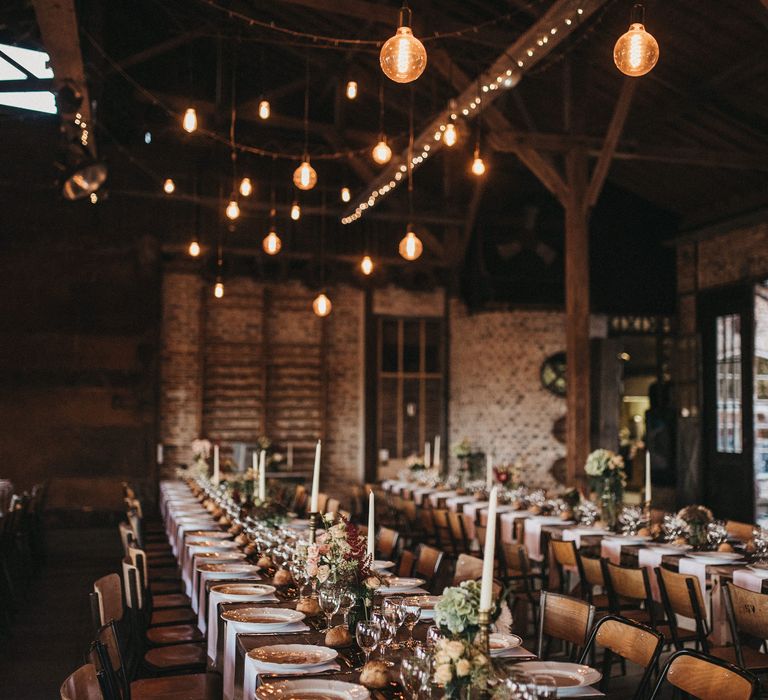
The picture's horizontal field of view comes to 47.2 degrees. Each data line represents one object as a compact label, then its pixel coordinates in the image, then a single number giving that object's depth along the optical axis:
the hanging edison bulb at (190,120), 7.71
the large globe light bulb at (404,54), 4.82
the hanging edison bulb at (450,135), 7.56
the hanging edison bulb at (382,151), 7.21
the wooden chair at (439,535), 8.63
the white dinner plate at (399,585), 4.58
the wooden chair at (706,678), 2.97
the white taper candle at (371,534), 3.82
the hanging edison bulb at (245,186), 9.47
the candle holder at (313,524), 4.54
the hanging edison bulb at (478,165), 7.56
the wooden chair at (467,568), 5.18
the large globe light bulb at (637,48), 4.73
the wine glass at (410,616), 3.44
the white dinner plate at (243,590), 4.51
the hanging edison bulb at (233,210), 8.97
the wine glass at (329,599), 3.76
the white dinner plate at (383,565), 5.32
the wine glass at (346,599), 3.78
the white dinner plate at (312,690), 2.94
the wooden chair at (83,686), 2.88
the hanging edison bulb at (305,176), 7.58
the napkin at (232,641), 3.85
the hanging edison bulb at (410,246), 7.75
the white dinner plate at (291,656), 3.25
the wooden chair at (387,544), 6.48
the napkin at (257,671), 3.22
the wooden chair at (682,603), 4.96
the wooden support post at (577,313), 10.34
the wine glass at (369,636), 3.17
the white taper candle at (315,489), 4.42
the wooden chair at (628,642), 3.44
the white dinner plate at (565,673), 3.02
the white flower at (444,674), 2.47
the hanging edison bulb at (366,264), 9.20
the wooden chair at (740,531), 7.45
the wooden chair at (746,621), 4.36
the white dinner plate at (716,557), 5.90
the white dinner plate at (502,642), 3.44
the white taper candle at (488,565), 2.39
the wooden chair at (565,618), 3.98
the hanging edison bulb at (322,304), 9.11
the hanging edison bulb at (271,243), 9.02
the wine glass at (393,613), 3.23
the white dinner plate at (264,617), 3.89
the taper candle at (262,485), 6.21
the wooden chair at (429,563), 5.57
